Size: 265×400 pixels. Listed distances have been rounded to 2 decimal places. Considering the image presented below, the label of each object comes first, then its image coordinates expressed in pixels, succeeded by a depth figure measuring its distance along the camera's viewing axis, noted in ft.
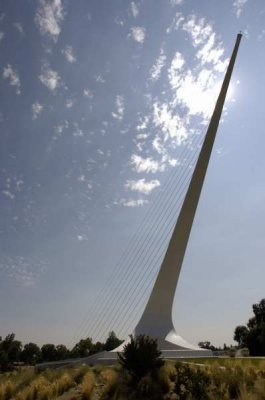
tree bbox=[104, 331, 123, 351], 263.90
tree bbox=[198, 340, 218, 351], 310.04
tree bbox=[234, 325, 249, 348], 246.80
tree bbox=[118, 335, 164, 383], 36.60
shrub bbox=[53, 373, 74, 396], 37.09
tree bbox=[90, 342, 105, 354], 258.39
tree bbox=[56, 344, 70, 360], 302.86
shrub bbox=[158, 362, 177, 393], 32.60
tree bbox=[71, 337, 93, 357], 268.60
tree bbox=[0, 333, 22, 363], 338.95
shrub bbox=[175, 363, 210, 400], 28.19
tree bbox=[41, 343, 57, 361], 309.01
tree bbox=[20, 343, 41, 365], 362.12
